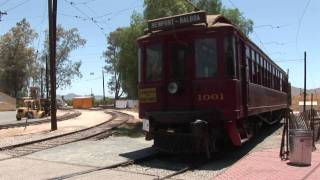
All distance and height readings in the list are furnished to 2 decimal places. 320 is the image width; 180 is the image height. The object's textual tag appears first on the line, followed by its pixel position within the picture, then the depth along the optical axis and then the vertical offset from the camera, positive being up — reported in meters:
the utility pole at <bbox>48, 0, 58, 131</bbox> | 14.61 +2.00
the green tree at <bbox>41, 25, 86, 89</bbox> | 52.88 +7.71
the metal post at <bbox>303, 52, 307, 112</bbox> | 29.31 +2.17
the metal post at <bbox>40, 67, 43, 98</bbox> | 52.52 +2.88
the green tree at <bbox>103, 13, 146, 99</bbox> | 15.62 +2.03
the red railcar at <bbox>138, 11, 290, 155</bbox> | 7.74 +0.30
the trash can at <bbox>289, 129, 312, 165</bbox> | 7.38 -1.28
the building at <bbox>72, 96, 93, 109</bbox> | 44.35 -1.02
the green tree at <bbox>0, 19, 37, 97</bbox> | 52.31 +6.04
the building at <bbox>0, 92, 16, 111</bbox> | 42.52 -1.02
